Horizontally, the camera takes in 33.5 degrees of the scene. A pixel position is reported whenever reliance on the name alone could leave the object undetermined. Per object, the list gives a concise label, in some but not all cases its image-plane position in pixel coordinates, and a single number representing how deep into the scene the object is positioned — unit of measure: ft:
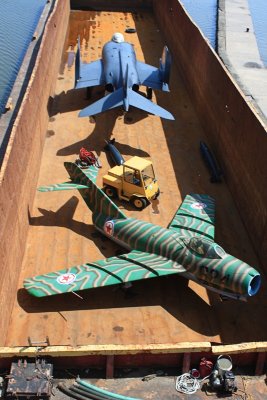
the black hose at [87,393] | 26.55
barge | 36.19
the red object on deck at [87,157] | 56.39
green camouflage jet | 37.76
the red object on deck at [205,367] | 28.53
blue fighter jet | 62.34
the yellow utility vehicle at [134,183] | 49.67
